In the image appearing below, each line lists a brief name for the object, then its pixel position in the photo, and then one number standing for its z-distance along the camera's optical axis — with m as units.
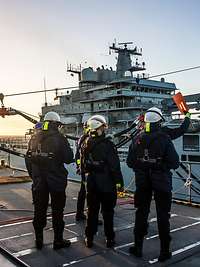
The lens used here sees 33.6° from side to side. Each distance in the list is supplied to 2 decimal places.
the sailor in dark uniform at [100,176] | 4.02
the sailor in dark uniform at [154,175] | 3.65
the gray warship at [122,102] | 17.72
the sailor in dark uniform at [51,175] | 4.01
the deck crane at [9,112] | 11.33
